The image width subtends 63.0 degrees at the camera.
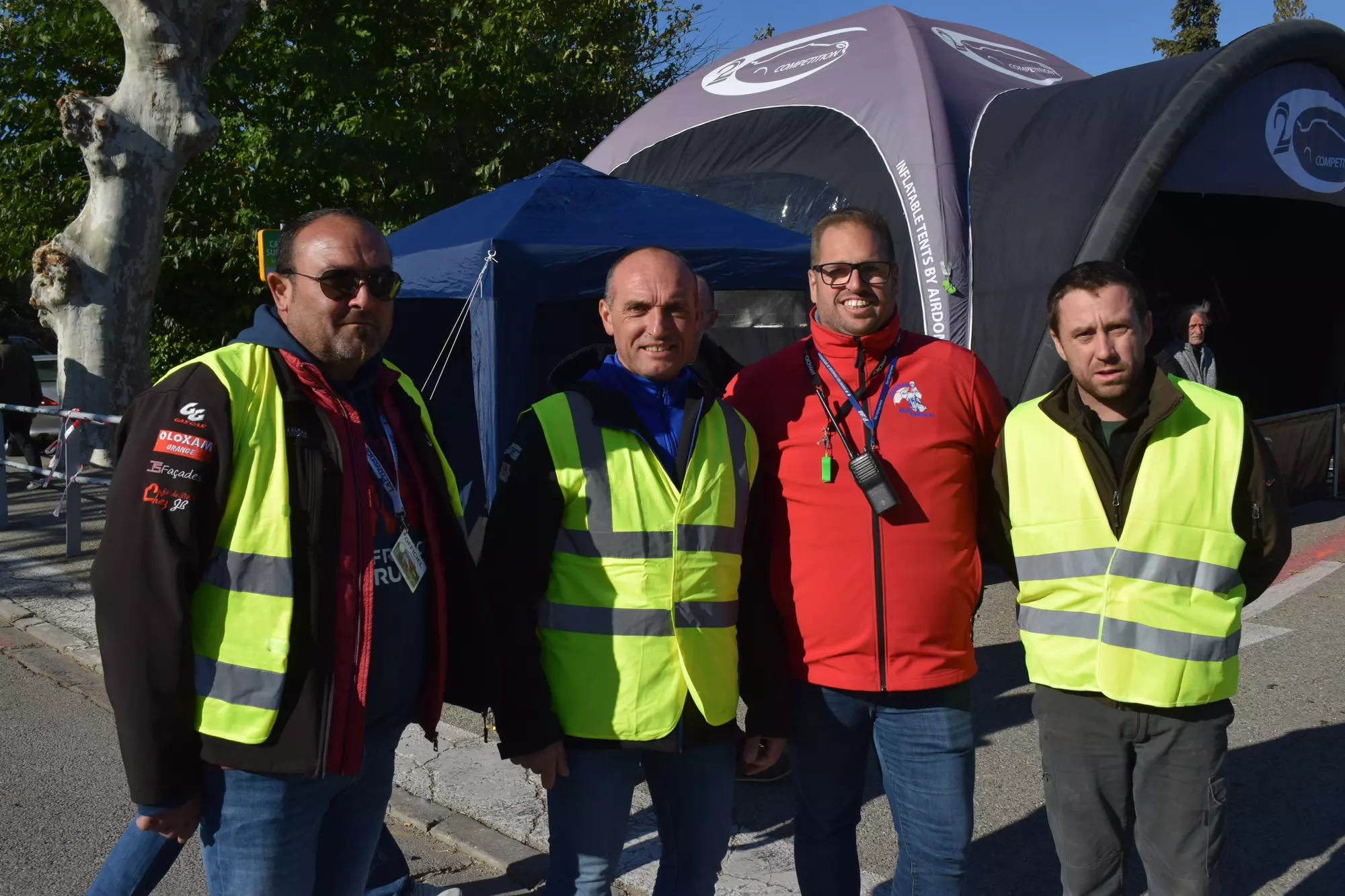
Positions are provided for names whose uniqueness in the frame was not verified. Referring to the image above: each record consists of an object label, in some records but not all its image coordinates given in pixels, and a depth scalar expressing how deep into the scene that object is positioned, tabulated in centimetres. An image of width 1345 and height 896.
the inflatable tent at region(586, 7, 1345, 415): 722
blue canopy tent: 582
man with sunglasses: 189
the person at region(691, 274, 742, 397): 312
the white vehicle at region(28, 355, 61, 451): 1258
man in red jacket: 250
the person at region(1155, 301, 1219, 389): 779
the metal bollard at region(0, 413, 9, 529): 927
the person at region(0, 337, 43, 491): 1126
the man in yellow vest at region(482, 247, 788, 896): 230
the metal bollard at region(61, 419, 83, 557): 799
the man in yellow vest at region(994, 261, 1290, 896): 239
